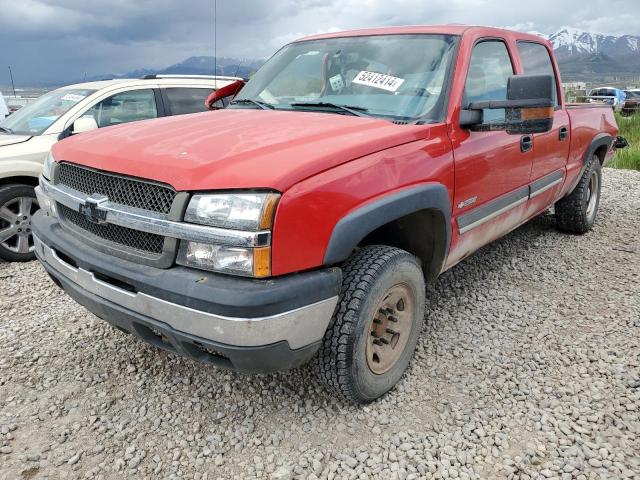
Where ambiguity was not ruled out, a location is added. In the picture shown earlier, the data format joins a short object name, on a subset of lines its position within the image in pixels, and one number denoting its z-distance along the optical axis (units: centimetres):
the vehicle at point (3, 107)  909
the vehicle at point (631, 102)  1681
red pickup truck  197
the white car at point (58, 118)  460
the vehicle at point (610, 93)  2470
